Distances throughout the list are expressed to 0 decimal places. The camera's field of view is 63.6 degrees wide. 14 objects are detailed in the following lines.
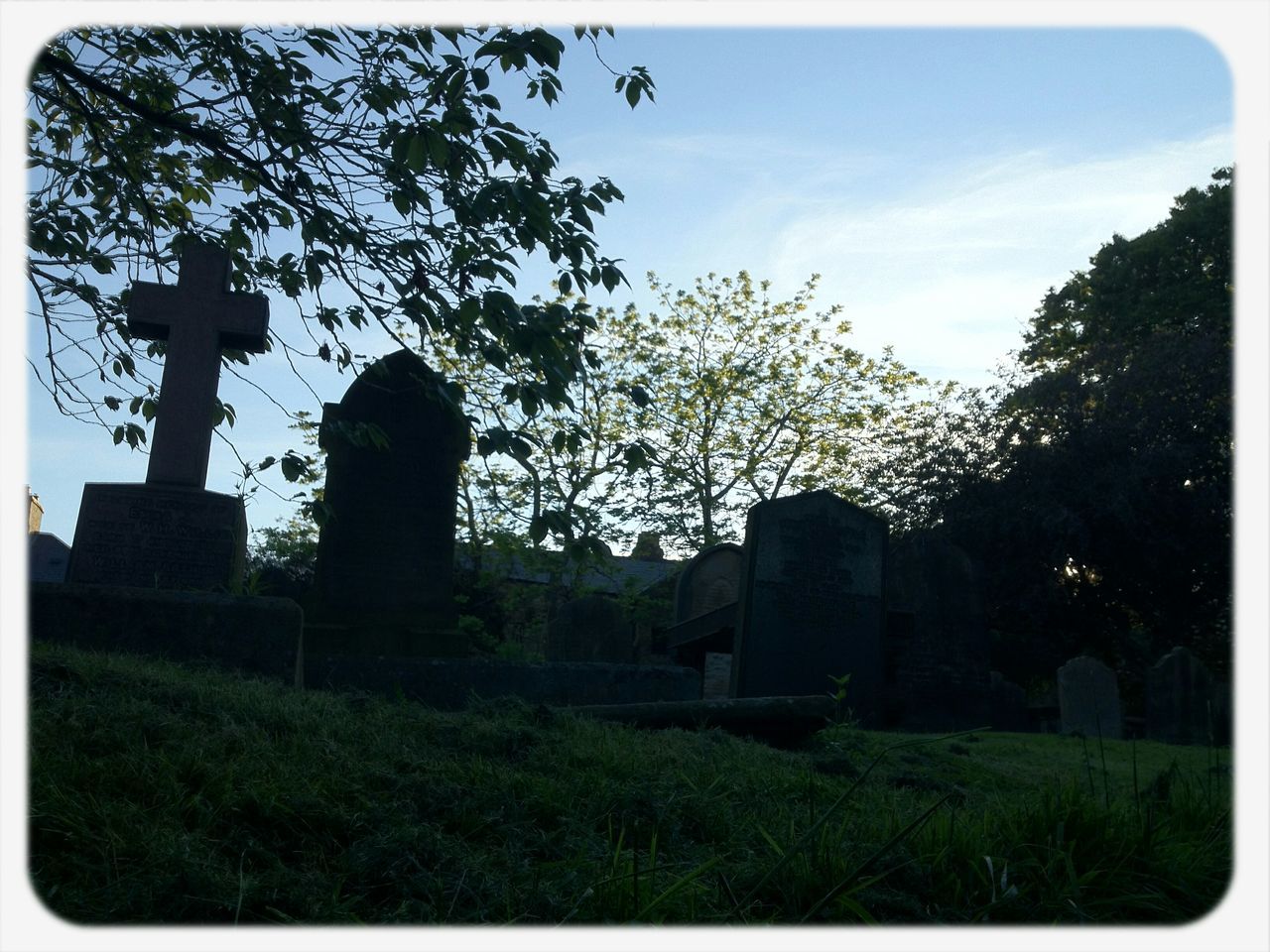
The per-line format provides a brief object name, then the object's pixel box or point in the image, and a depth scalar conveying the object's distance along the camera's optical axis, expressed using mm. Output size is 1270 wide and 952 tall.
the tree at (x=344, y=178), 4402
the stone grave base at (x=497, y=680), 6152
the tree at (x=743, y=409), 26656
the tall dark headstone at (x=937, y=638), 12711
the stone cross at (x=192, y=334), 7117
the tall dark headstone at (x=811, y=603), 10133
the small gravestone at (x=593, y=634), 11703
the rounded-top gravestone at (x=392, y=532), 7566
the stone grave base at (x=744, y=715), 5547
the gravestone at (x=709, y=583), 15508
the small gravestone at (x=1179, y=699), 12141
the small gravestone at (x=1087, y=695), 12070
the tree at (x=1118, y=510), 18469
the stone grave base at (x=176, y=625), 5320
